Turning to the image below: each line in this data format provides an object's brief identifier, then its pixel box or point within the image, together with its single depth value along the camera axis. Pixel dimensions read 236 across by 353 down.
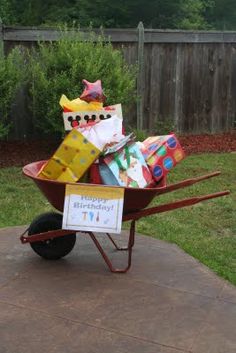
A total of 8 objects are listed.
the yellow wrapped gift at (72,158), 4.19
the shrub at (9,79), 7.88
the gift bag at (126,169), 4.29
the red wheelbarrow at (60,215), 4.23
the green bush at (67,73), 8.14
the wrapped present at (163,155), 4.32
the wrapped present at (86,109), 4.49
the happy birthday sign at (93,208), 4.09
